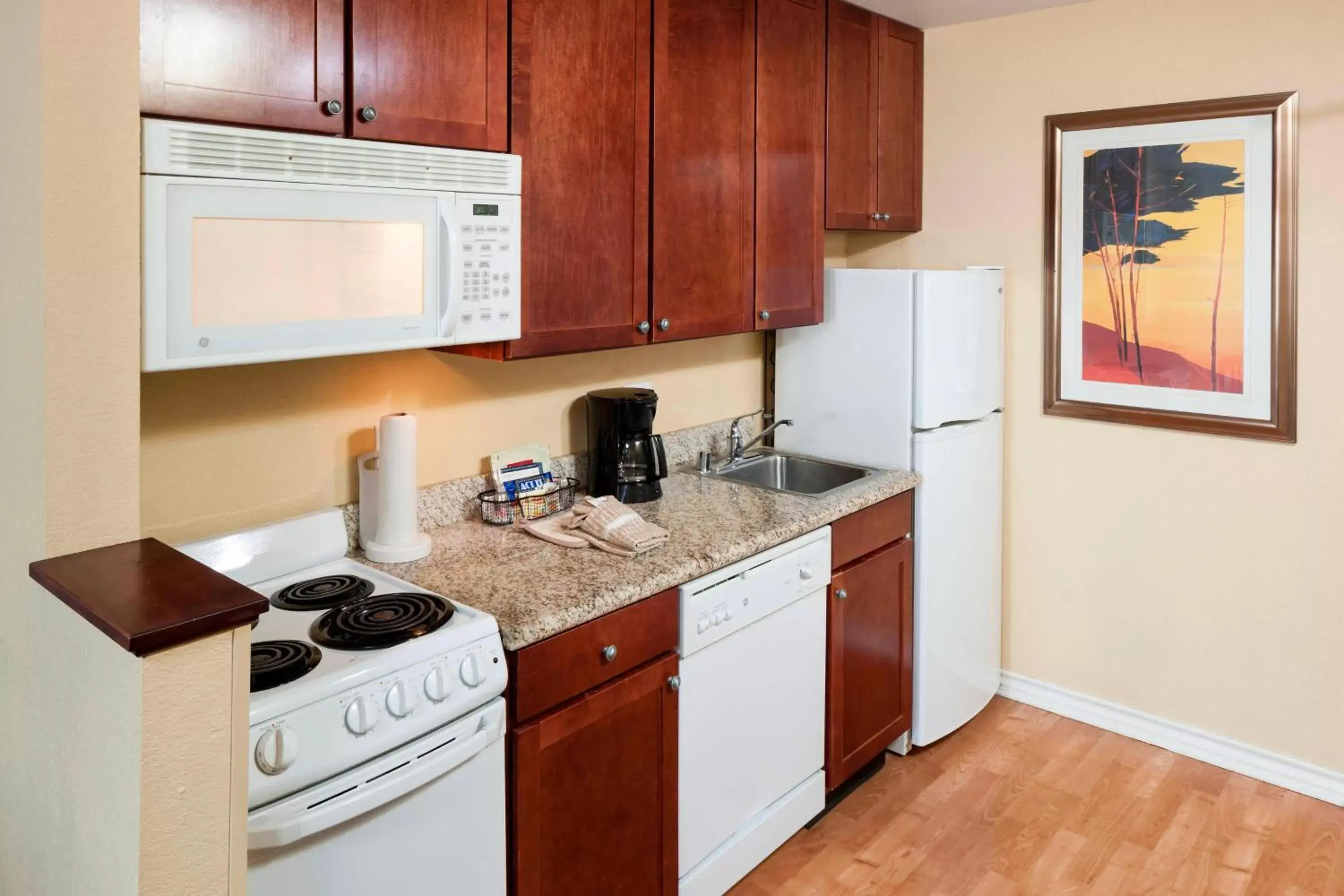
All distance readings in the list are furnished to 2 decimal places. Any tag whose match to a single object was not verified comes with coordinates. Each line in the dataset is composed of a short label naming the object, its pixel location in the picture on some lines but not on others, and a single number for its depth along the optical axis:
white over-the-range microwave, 1.55
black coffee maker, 2.65
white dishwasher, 2.29
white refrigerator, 2.99
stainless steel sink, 3.14
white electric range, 1.45
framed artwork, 2.87
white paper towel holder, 2.16
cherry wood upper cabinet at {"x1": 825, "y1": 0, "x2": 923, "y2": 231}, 3.08
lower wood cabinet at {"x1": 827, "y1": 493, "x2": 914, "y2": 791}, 2.77
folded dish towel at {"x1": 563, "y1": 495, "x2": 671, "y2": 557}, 2.25
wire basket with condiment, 2.44
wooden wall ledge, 1.04
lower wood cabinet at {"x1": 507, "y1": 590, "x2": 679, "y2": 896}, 1.87
